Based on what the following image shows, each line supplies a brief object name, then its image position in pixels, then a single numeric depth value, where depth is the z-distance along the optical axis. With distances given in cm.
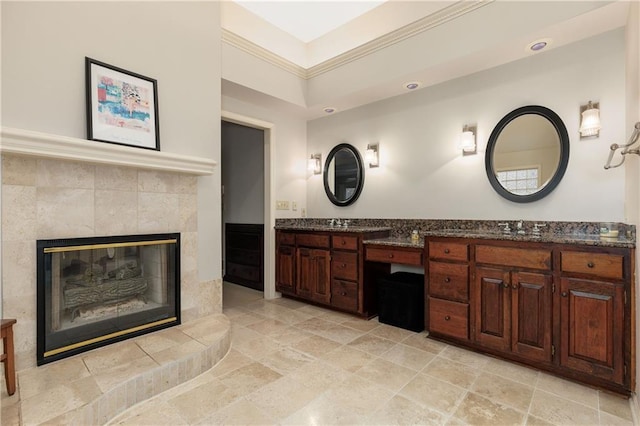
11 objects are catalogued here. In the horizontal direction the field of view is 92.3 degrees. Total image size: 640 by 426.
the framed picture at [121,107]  219
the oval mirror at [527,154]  262
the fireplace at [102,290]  203
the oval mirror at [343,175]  405
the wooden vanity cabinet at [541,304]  191
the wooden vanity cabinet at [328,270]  333
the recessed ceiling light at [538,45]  249
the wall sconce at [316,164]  446
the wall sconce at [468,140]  305
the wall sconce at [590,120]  238
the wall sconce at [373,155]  385
